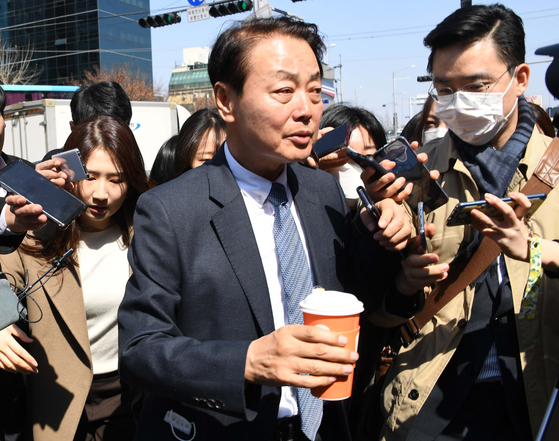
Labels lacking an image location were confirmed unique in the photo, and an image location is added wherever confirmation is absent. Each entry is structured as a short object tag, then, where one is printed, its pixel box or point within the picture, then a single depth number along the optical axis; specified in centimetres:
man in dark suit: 153
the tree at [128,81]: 3744
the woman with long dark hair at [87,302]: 267
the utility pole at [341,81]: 5232
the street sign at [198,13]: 1778
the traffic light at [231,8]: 1688
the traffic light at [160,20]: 1934
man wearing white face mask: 204
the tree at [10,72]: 3253
